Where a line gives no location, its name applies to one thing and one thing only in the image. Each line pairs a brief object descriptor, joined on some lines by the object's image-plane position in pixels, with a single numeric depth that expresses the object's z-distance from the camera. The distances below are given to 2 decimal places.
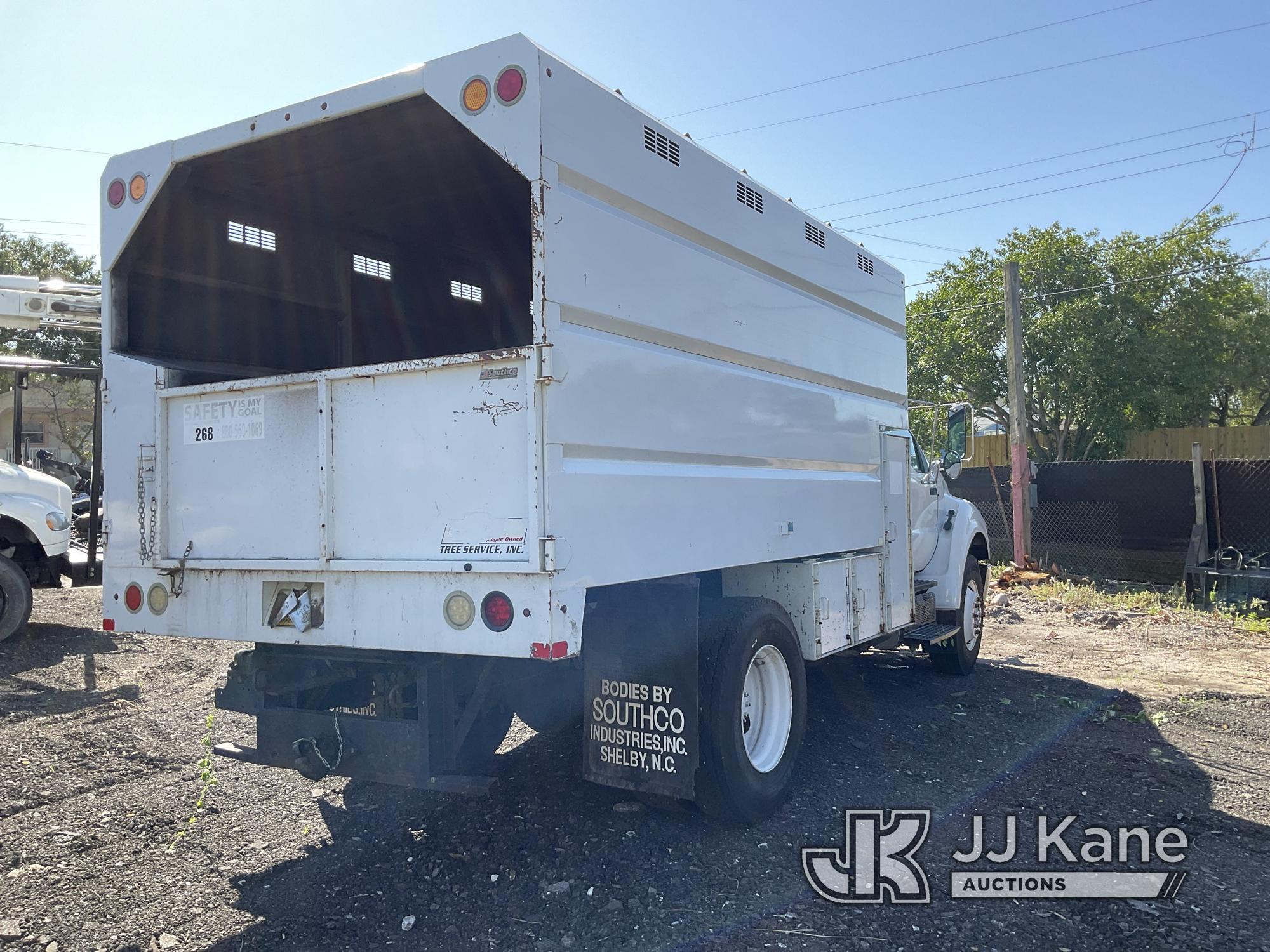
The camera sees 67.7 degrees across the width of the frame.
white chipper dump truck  3.41
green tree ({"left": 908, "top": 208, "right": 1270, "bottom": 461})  20.53
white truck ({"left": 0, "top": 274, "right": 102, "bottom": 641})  8.40
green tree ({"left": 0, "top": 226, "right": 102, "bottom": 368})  21.02
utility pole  13.71
